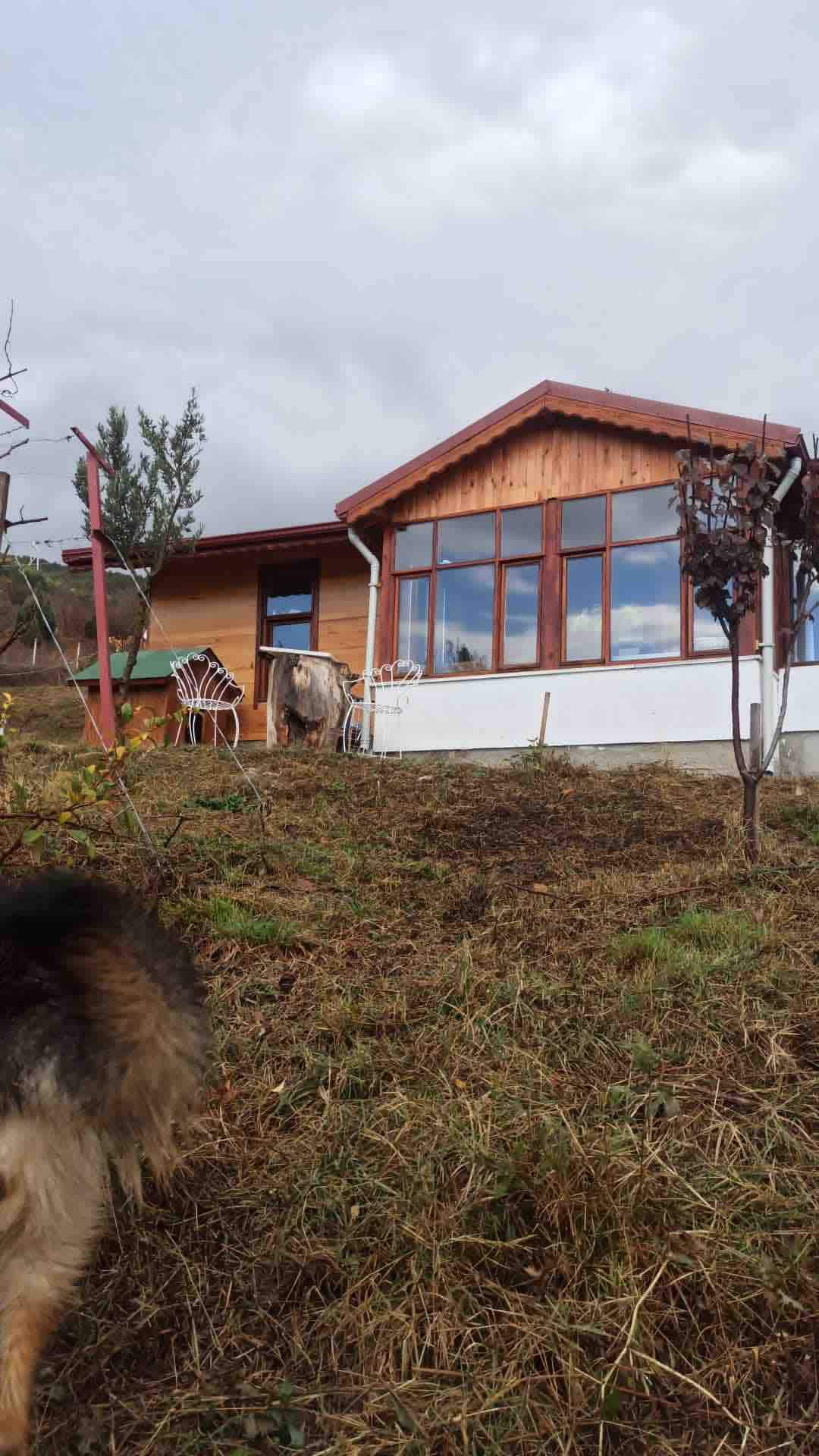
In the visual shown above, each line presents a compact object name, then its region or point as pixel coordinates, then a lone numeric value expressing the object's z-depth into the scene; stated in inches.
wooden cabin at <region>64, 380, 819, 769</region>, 416.2
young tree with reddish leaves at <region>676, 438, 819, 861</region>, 213.5
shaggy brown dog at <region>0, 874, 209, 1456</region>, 82.3
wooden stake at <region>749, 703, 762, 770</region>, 222.7
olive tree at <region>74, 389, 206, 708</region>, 560.4
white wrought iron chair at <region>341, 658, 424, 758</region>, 471.2
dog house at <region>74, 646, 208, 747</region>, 541.6
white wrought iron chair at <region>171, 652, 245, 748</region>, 502.6
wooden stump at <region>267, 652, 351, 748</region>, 436.1
